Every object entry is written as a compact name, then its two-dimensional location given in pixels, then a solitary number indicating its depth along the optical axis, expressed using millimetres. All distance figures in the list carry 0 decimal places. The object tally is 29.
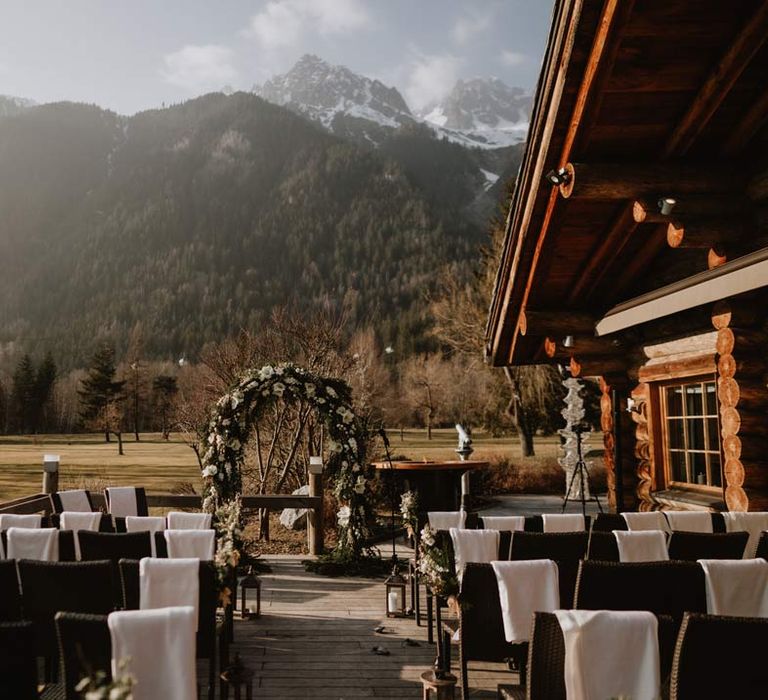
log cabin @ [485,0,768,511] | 5223
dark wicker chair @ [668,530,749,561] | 4438
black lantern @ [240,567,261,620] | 5793
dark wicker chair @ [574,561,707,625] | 3418
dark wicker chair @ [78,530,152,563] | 4688
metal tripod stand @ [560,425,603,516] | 10886
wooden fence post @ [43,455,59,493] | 8914
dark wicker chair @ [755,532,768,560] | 4432
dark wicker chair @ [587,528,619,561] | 4414
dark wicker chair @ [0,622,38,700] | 2486
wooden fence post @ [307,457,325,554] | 8531
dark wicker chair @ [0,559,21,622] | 3762
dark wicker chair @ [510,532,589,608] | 4316
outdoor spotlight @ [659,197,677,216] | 5781
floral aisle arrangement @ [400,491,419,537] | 6102
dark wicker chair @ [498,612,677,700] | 2629
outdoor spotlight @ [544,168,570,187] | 5957
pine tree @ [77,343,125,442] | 48344
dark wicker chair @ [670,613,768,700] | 2447
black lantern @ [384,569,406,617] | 5996
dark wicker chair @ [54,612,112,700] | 2611
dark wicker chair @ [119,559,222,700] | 3768
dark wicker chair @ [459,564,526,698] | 3803
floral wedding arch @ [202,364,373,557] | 8375
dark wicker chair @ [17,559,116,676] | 3641
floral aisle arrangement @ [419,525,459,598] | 4129
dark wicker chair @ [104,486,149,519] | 8119
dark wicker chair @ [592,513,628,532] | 5145
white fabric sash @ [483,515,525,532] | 5242
